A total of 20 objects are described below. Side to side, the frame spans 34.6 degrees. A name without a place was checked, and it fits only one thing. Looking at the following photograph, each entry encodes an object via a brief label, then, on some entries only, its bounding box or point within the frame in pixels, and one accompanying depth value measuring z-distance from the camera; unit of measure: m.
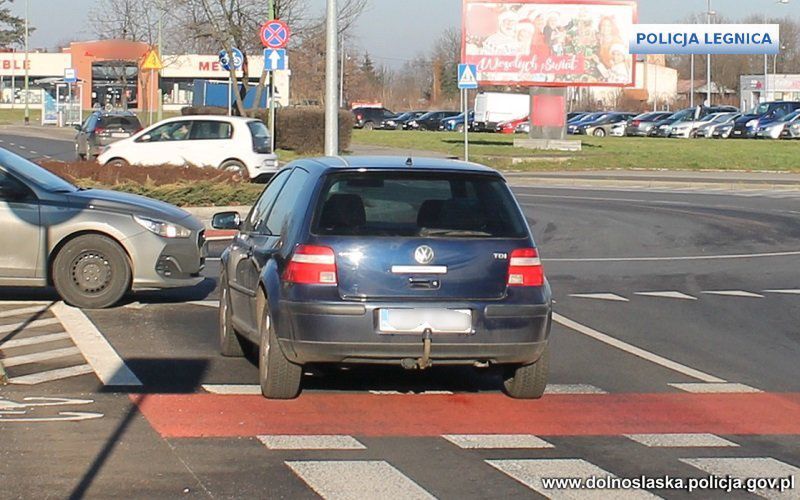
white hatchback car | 26.41
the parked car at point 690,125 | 68.00
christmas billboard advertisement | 47.28
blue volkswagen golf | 7.63
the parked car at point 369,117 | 79.62
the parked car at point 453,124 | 76.62
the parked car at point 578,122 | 72.75
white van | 78.44
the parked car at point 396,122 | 79.62
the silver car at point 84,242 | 11.64
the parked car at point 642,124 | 71.00
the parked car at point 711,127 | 67.44
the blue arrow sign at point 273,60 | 25.45
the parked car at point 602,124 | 72.69
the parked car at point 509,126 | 74.88
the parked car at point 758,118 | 64.17
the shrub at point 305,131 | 40.66
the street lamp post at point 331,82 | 19.70
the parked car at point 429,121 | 78.50
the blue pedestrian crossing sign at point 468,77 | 33.31
